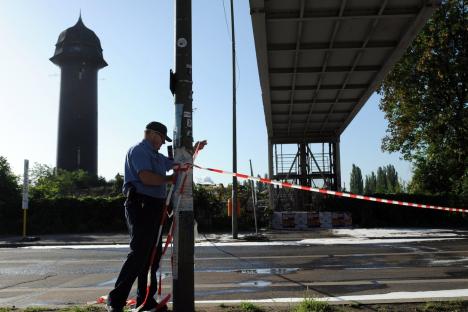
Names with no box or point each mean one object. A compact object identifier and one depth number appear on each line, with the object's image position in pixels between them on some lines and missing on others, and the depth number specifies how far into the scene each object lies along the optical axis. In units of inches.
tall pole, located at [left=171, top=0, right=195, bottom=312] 183.0
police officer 183.0
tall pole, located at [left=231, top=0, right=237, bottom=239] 708.0
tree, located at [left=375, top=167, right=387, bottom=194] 3829.7
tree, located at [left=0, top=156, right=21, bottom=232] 958.4
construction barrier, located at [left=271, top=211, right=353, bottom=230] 953.5
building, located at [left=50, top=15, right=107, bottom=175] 2952.8
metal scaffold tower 1231.5
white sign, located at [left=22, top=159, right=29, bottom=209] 765.3
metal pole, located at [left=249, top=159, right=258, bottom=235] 741.3
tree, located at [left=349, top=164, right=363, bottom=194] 3932.1
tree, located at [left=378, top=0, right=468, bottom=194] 1090.1
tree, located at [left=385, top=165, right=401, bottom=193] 3751.7
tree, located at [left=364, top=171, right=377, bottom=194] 4033.0
